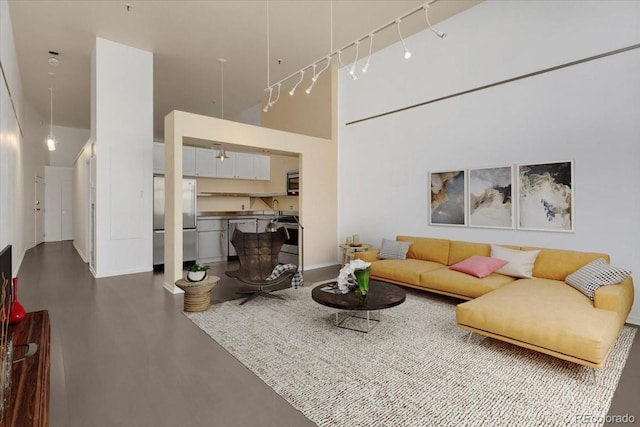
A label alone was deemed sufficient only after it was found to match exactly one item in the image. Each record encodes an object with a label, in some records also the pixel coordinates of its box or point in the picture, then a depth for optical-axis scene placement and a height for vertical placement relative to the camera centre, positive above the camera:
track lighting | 2.59 +1.64
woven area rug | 1.94 -1.17
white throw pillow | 3.83 -0.61
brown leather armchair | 4.07 -0.62
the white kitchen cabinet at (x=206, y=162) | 7.28 +1.13
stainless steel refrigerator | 6.02 -0.15
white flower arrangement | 3.21 -0.61
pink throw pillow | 3.85 -0.64
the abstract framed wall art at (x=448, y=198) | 4.77 +0.21
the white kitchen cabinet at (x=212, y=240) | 6.85 -0.57
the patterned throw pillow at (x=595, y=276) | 2.96 -0.60
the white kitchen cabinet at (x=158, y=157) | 6.31 +1.08
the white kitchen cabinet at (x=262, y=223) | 7.48 -0.24
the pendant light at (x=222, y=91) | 6.17 +2.87
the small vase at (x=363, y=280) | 3.18 -0.65
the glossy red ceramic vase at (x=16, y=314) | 2.12 -0.66
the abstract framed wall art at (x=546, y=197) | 3.79 +0.19
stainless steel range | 6.37 -0.54
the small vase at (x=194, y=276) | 3.79 -0.73
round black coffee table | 2.97 -0.83
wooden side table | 5.73 -0.65
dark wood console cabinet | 1.18 -0.73
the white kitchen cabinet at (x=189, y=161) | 7.05 +1.12
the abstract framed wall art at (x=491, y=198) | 4.28 +0.20
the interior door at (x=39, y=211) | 9.53 +0.06
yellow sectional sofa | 2.30 -0.80
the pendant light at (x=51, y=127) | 6.29 +2.58
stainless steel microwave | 7.43 +0.68
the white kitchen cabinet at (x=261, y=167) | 8.21 +1.15
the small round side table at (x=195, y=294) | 3.68 -0.92
